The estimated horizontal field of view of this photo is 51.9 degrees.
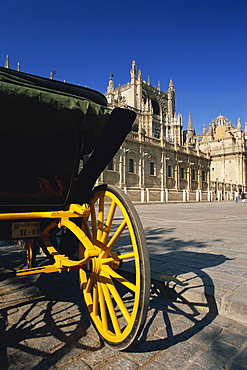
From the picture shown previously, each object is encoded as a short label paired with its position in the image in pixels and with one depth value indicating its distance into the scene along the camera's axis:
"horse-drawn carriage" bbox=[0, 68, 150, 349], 1.76
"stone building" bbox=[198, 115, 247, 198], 59.32
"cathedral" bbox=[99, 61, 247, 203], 36.21
